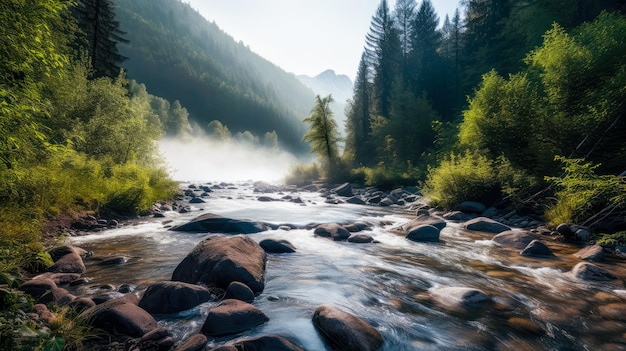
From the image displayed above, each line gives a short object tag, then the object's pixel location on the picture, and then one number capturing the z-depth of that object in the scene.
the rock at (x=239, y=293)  5.41
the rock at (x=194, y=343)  3.66
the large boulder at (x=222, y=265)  5.81
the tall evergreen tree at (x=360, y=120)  48.19
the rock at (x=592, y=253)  7.89
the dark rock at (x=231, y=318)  4.20
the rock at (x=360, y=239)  10.61
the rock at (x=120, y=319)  3.92
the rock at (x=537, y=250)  8.56
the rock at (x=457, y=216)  14.91
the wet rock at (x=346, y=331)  4.02
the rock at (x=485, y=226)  11.86
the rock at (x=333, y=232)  11.16
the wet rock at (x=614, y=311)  5.02
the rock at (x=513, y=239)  9.42
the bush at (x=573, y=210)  8.95
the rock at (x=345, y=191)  29.06
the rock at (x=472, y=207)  15.72
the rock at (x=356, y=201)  23.60
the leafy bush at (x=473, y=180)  15.47
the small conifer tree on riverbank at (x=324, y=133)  39.88
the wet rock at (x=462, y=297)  5.55
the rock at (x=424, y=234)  10.93
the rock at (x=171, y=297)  4.79
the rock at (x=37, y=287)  4.85
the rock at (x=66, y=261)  6.29
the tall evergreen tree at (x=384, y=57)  51.16
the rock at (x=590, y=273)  6.62
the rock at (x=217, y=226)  11.59
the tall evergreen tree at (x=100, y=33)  24.89
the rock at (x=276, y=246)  9.06
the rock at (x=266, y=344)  3.71
